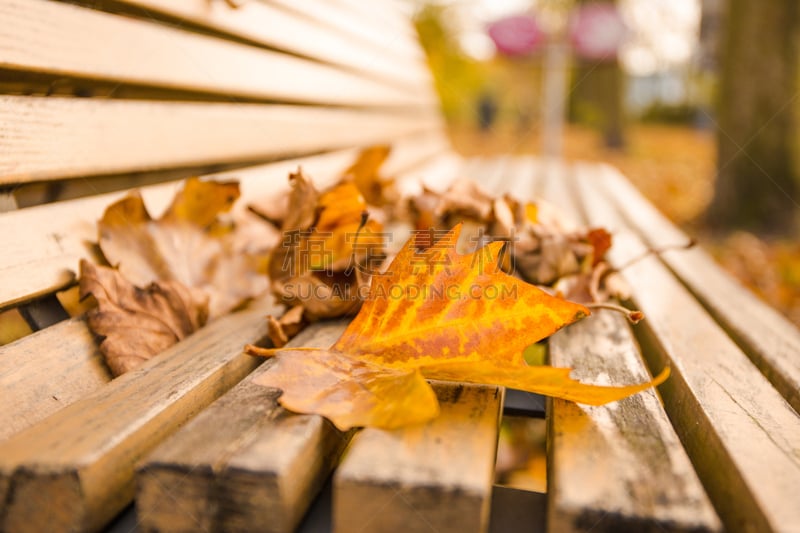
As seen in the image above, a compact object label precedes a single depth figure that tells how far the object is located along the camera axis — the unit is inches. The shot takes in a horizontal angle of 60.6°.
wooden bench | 8.2
